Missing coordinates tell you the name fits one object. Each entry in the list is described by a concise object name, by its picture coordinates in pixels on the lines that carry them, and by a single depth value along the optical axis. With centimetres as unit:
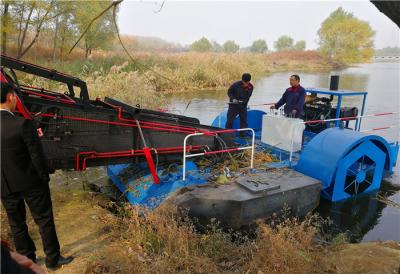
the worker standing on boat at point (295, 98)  711
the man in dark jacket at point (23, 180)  329
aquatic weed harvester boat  469
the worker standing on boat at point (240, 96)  758
